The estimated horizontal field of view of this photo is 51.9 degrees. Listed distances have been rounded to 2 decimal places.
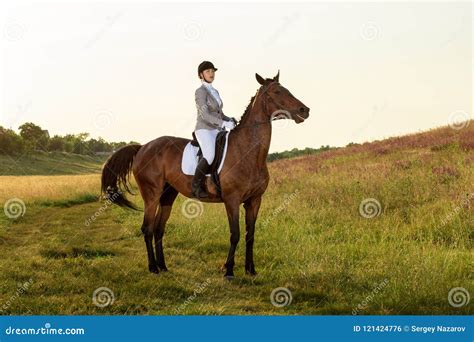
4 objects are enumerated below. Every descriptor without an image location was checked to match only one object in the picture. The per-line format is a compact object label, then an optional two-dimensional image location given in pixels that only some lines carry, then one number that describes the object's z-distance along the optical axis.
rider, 8.64
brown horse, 8.52
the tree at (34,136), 66.94
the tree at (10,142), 59.28
